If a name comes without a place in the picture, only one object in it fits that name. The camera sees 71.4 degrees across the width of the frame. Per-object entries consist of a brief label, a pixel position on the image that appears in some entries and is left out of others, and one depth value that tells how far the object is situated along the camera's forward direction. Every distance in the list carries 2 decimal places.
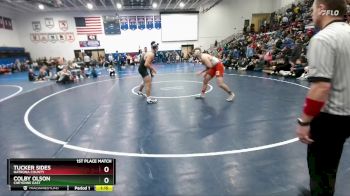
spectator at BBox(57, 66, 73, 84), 13.80
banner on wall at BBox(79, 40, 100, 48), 29.62
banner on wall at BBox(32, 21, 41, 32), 28.40
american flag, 29.12
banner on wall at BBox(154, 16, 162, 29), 30.36
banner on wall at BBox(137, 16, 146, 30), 30.16
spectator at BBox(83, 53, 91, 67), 24.69
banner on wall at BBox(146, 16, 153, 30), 30.30
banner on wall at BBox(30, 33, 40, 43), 28.73
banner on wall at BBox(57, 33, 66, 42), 29.02
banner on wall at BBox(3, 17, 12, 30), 25.68
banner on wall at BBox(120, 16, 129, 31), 29.76
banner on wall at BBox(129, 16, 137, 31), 30.01
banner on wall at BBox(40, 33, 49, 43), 28.80
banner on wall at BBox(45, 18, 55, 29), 28.46
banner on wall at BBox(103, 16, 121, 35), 29.50
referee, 1.82
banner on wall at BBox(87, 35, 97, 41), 29.66
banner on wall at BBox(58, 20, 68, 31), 28.73
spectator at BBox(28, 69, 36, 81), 15.77
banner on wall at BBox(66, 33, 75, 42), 29.12
